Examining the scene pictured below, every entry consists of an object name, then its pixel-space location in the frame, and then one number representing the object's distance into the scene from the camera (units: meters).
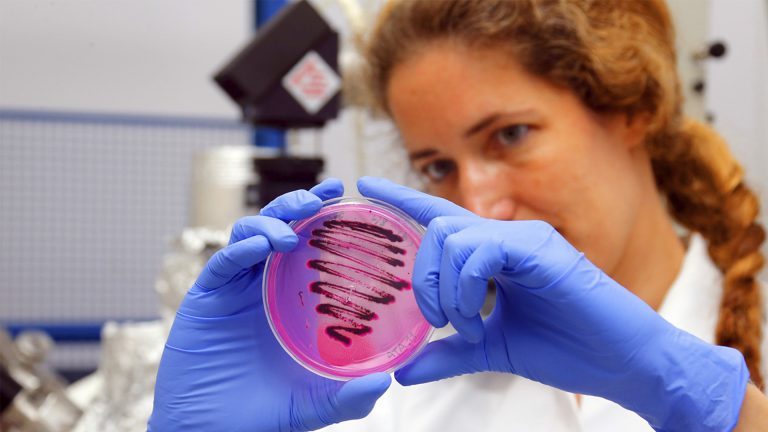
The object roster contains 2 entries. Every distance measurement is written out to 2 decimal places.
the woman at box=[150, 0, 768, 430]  0.74
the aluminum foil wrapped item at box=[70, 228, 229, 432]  1.56
